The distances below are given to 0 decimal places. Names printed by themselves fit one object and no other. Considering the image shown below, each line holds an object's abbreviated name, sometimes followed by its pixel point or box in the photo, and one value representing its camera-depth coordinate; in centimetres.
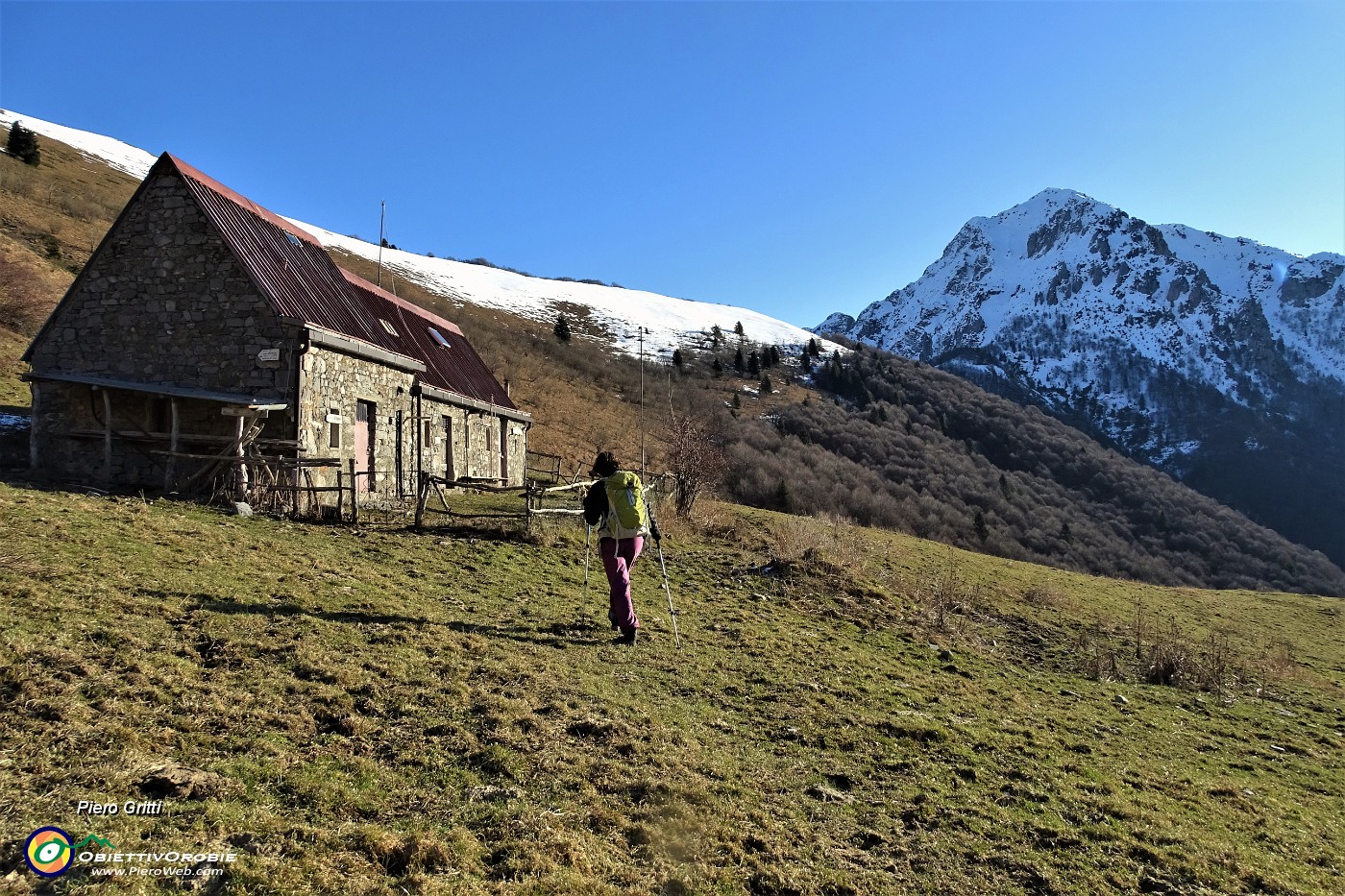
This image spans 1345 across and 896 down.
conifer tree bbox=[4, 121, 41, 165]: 5794
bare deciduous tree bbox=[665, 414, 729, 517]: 2453
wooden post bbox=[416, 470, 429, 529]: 1575
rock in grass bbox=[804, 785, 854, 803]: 599
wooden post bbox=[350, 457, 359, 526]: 1510
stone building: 1619
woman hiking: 949
